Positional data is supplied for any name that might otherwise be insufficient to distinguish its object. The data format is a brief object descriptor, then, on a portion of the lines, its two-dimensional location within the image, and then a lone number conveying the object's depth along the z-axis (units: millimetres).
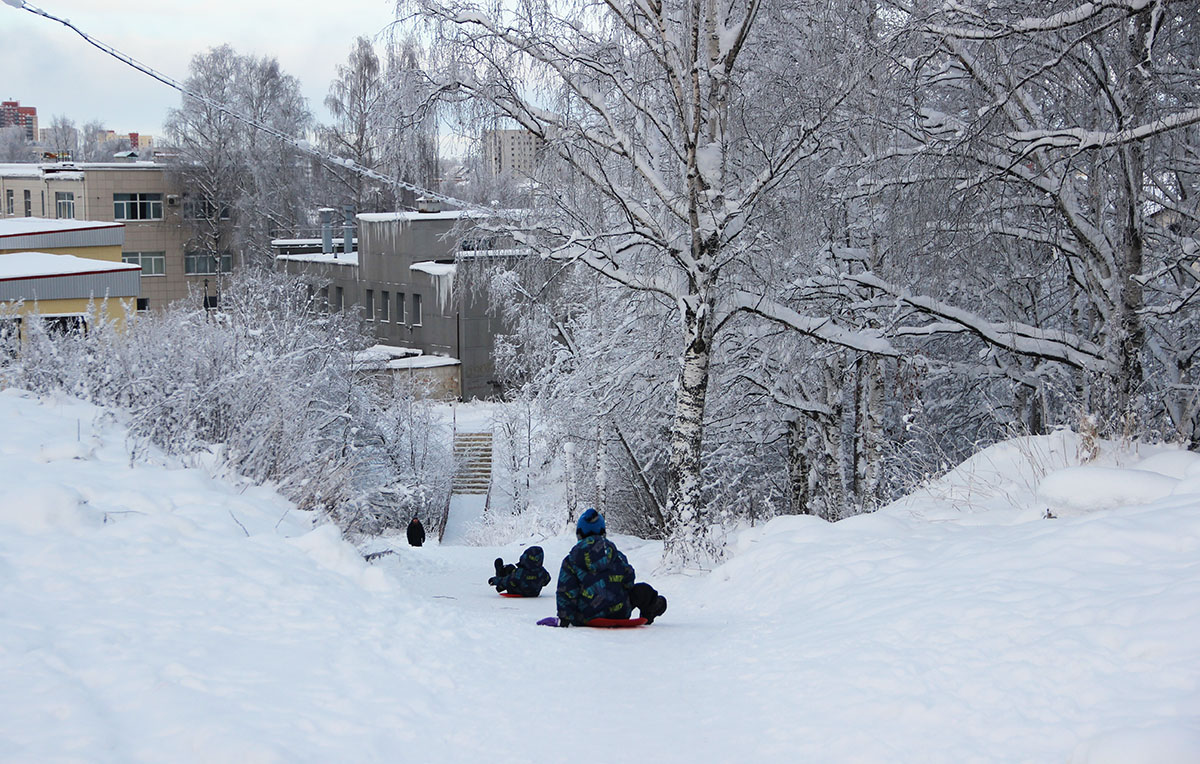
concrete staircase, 35125
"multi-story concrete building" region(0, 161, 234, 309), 62781
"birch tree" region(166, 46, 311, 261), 63312
